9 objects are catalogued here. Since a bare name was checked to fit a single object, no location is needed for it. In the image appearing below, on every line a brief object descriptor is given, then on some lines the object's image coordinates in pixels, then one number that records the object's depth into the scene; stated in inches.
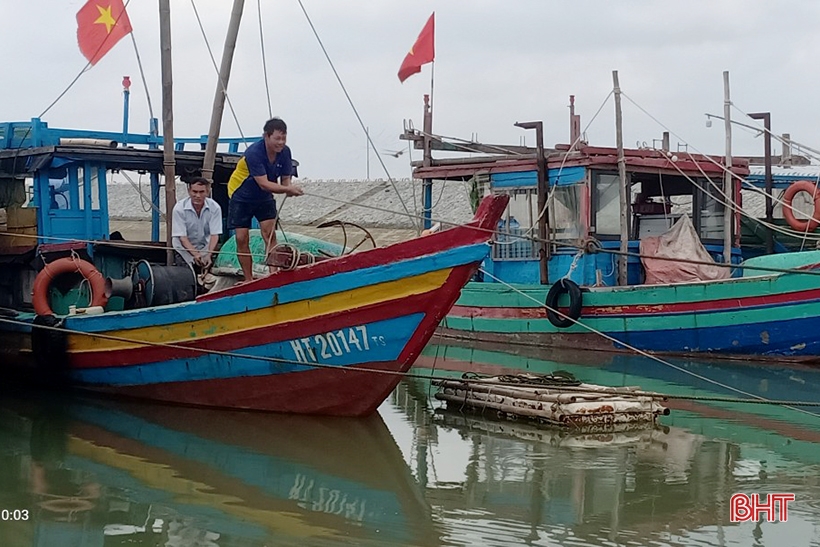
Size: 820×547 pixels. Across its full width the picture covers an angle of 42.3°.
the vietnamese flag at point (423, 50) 613.3
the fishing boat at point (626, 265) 519.5
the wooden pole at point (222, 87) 439.2
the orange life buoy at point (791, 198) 589.3
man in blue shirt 354.0
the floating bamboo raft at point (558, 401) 343.0
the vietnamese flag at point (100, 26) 480.4
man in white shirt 396.8
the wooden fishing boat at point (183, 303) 327.9
